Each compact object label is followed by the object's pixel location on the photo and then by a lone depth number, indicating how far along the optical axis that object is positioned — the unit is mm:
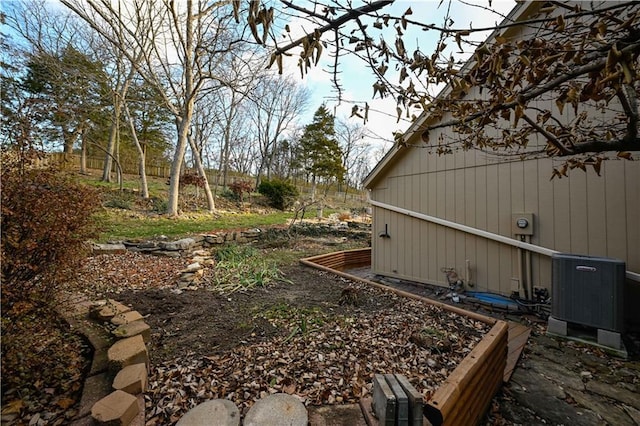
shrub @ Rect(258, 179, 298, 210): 15031
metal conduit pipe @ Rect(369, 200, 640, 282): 3479
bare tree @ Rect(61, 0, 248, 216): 8461
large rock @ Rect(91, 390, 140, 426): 1314
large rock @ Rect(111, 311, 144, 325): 2279
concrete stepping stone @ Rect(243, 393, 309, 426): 1405
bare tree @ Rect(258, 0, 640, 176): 1158
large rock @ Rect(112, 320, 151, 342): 2113
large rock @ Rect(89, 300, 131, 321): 2342
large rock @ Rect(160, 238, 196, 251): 5555
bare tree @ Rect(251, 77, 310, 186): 21531
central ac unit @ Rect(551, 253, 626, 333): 2648
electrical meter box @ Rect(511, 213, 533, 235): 3660
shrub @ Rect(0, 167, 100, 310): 1500
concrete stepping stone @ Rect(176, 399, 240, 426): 1389
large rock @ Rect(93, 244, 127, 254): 4781
